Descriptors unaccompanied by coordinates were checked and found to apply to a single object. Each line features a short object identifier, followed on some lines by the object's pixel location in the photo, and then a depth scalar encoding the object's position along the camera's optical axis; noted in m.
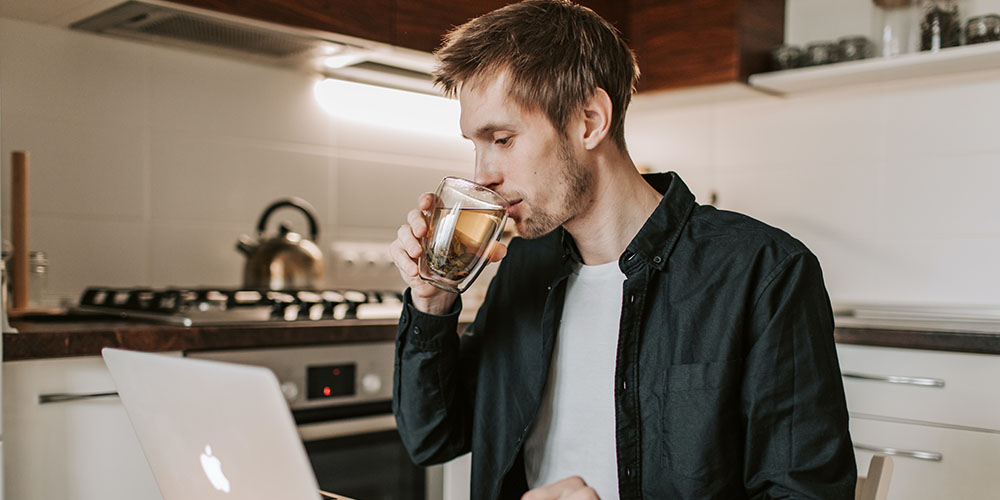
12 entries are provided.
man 1.10
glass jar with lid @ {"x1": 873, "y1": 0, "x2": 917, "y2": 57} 2.53
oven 1.82
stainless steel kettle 2.15
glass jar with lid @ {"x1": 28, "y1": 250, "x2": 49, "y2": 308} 1.90
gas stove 1.77
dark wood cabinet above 2.13
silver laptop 0.72
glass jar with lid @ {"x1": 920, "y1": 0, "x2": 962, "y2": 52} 2.38
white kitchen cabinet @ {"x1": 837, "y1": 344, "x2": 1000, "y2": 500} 1.93
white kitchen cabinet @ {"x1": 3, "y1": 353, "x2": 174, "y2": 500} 1.49
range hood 1.95
